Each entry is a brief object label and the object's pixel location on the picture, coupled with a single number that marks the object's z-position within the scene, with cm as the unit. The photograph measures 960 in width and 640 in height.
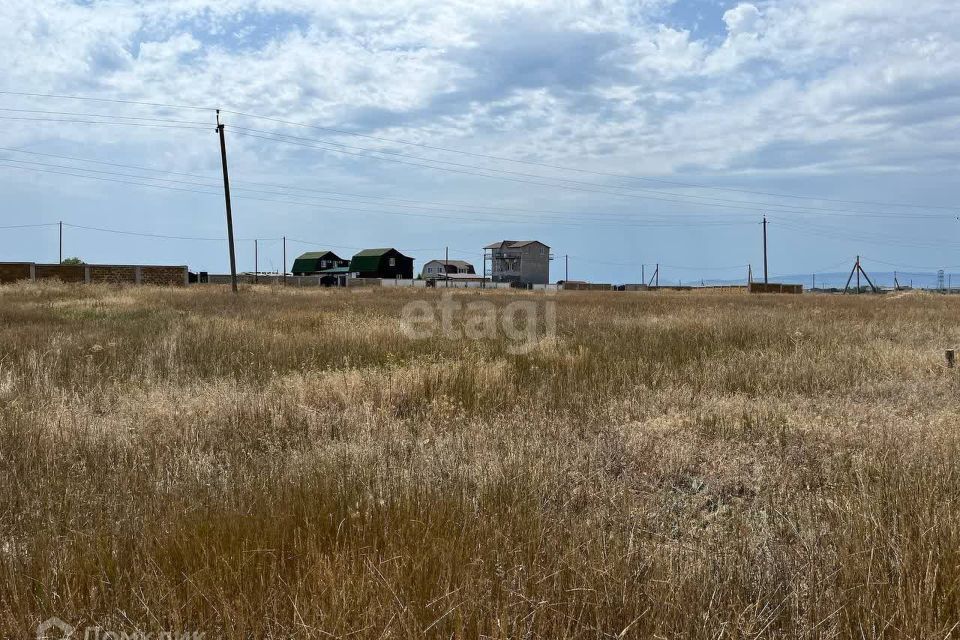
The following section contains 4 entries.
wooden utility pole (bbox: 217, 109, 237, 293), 3512
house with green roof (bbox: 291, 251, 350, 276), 10250
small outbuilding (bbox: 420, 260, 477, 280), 10750
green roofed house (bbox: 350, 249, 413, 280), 9319
